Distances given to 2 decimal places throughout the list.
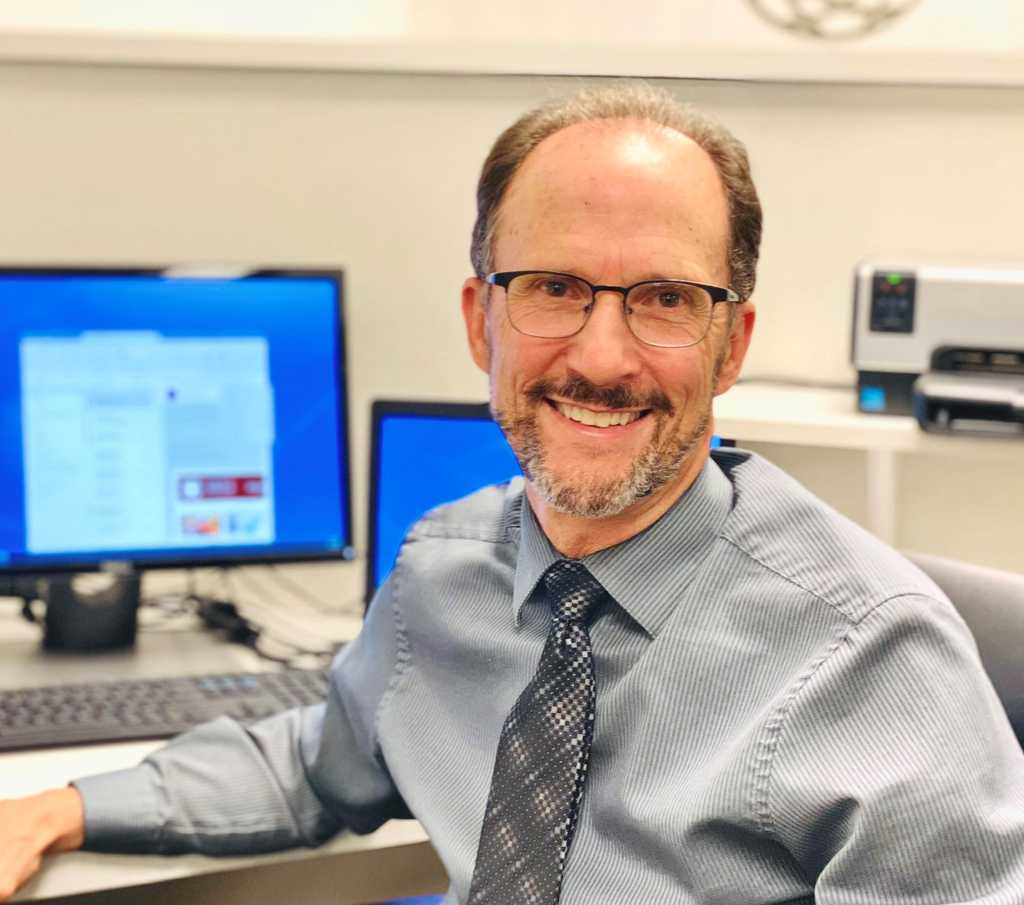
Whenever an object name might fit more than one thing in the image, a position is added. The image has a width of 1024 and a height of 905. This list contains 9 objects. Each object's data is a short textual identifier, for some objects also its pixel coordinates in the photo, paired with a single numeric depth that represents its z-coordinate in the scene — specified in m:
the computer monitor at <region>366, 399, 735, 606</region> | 1.54
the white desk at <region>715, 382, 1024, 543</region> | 1.10
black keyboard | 1.27
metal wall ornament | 1.57
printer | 1.23
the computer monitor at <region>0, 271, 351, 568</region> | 1.52
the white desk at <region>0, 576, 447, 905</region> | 1.06
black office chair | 0.99
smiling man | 0.83
